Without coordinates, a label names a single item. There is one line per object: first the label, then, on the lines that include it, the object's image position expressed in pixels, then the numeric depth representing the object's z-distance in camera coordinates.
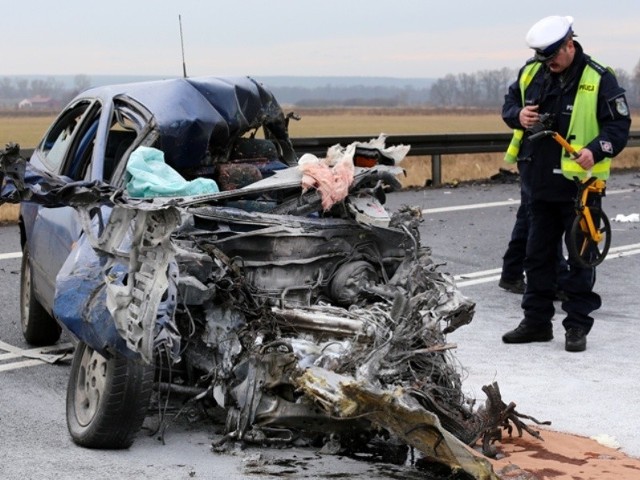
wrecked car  8.76
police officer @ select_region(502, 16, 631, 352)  13.11
